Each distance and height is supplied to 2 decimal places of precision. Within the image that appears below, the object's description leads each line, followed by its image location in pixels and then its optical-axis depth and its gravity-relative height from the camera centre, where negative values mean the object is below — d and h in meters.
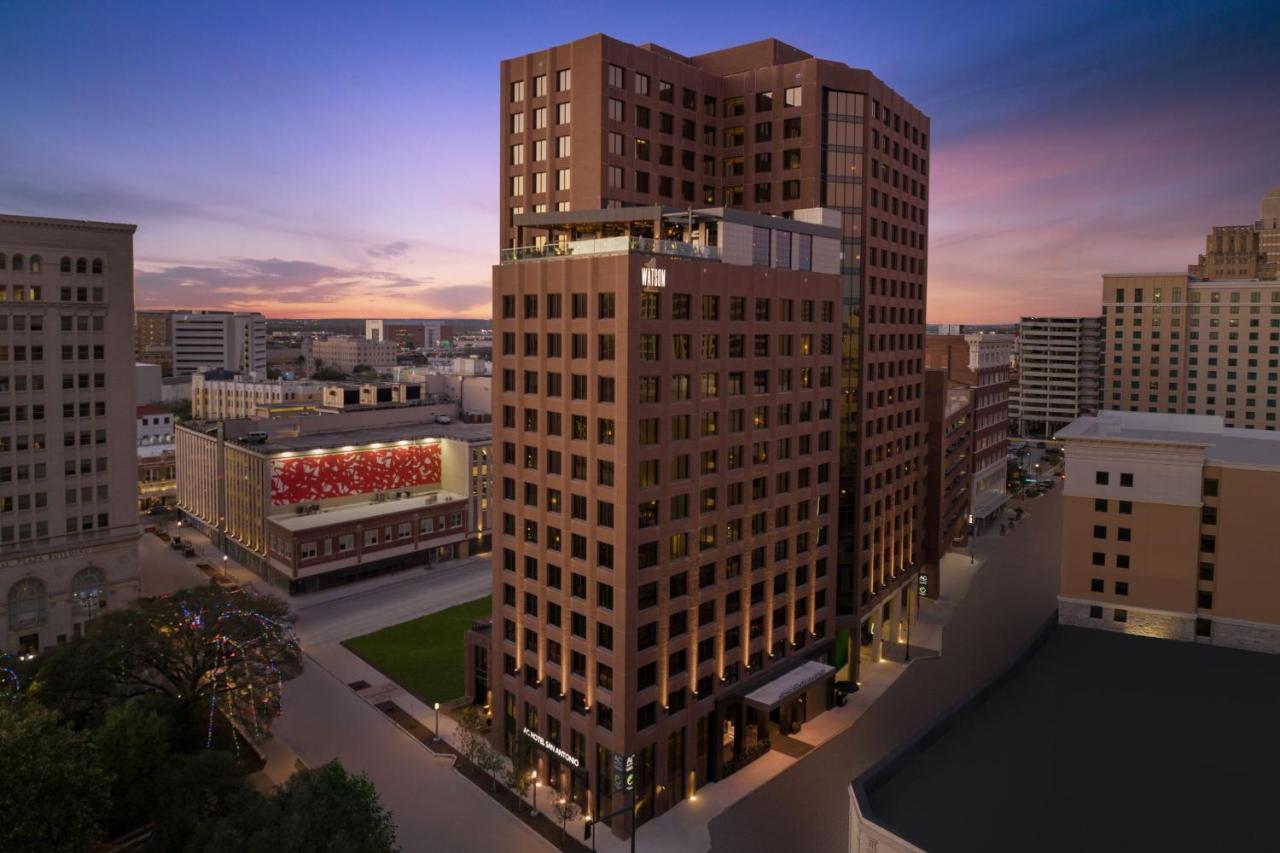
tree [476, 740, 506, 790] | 50.91 -24.03
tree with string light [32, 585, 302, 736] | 53.00 -19.37
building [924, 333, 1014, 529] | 121.50 -3.06
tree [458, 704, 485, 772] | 52.10 -24.19
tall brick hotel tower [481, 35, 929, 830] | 48.46 -1.67
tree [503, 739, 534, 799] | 50.16 -24.53
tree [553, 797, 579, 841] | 47.25 -25.30
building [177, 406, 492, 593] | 95.19 -15.75
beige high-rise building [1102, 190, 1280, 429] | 150.12 +7.68
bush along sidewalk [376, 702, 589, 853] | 47.84 -26.23
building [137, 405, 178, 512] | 129.00 -16.12
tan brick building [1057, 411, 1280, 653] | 50.94 -10.07
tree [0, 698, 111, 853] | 35.84 -19.00
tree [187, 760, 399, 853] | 35.72 -20.26
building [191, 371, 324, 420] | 168.00 -4.17
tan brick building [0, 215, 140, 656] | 75.31 -5.55
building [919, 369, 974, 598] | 91.44 -10.79
